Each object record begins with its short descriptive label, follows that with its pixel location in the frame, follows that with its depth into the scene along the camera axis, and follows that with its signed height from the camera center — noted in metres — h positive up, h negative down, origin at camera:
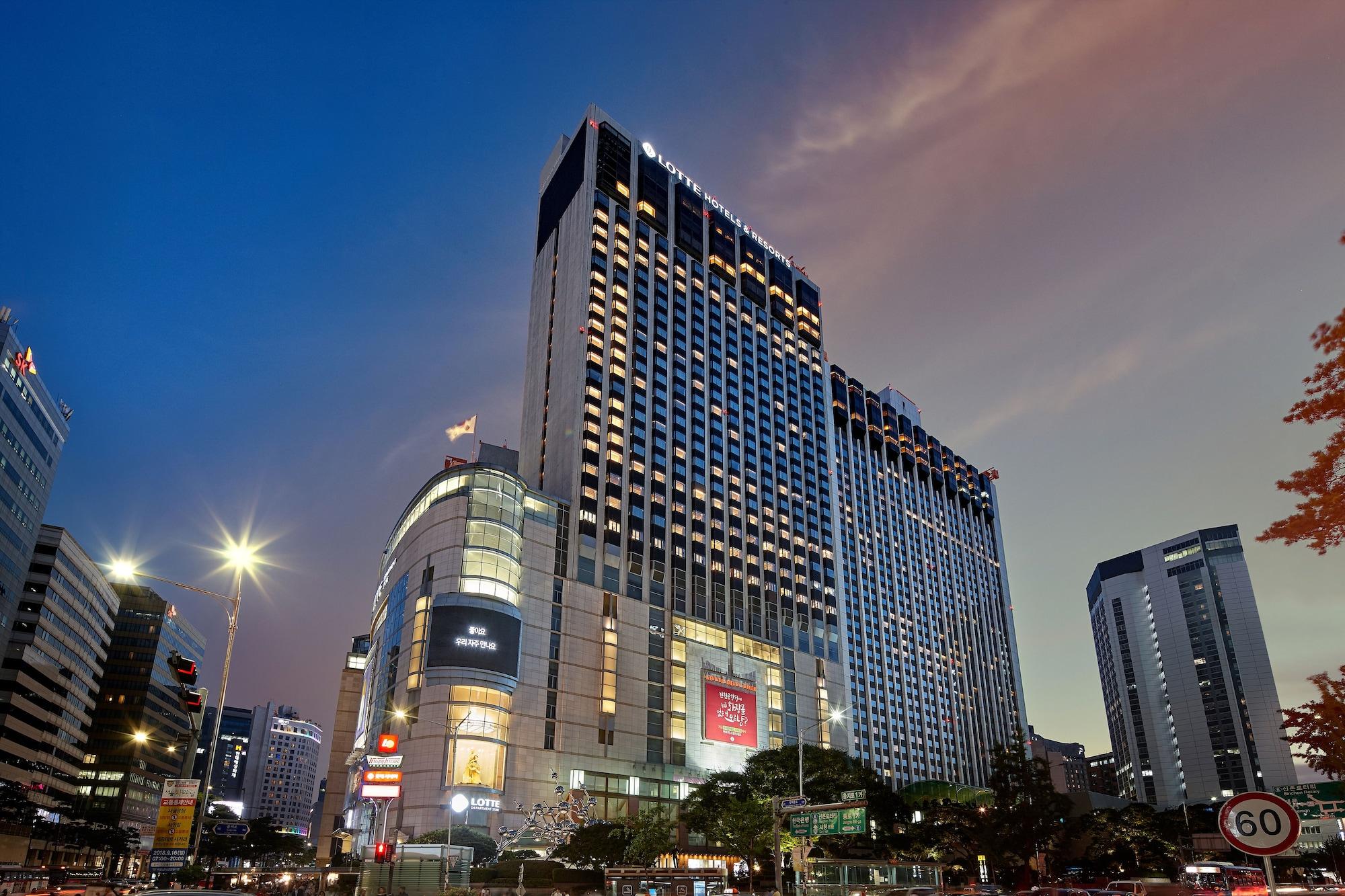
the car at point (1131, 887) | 51.17 -4.65
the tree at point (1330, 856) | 94.12 -5.08
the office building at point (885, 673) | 180.50 +28.09
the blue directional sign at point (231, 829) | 42.88 -1.14
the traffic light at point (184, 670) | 25.97 +3.83
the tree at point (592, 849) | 75.12 -3.37
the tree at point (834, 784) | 81.19 +2.31
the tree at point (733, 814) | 71.00 -0.45
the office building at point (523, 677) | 90.56 +14.62
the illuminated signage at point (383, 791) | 45.62 +0.74
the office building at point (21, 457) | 109.31 +43.90
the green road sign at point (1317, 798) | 21.73 +0.37
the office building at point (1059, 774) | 139.93 +6.30
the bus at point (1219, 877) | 63.31 -5.14
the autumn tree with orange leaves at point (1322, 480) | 13.88 +5.40
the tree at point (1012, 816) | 72.06 -0.41
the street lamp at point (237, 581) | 45.16 +11.35
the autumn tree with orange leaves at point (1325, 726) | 21.98 +2.14
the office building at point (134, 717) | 167.00 +16.48
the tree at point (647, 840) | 74.88 -2.60
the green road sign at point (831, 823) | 37.16 -0.53
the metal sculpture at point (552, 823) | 84.25 -1.43
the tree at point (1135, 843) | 97.25 -3.34
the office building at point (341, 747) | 160.88 +10.71
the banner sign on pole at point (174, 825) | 43.34 -0.98
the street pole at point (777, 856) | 40.53 -2.20
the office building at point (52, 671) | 121.12 +18.82
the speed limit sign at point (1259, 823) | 11.08 -0.13
